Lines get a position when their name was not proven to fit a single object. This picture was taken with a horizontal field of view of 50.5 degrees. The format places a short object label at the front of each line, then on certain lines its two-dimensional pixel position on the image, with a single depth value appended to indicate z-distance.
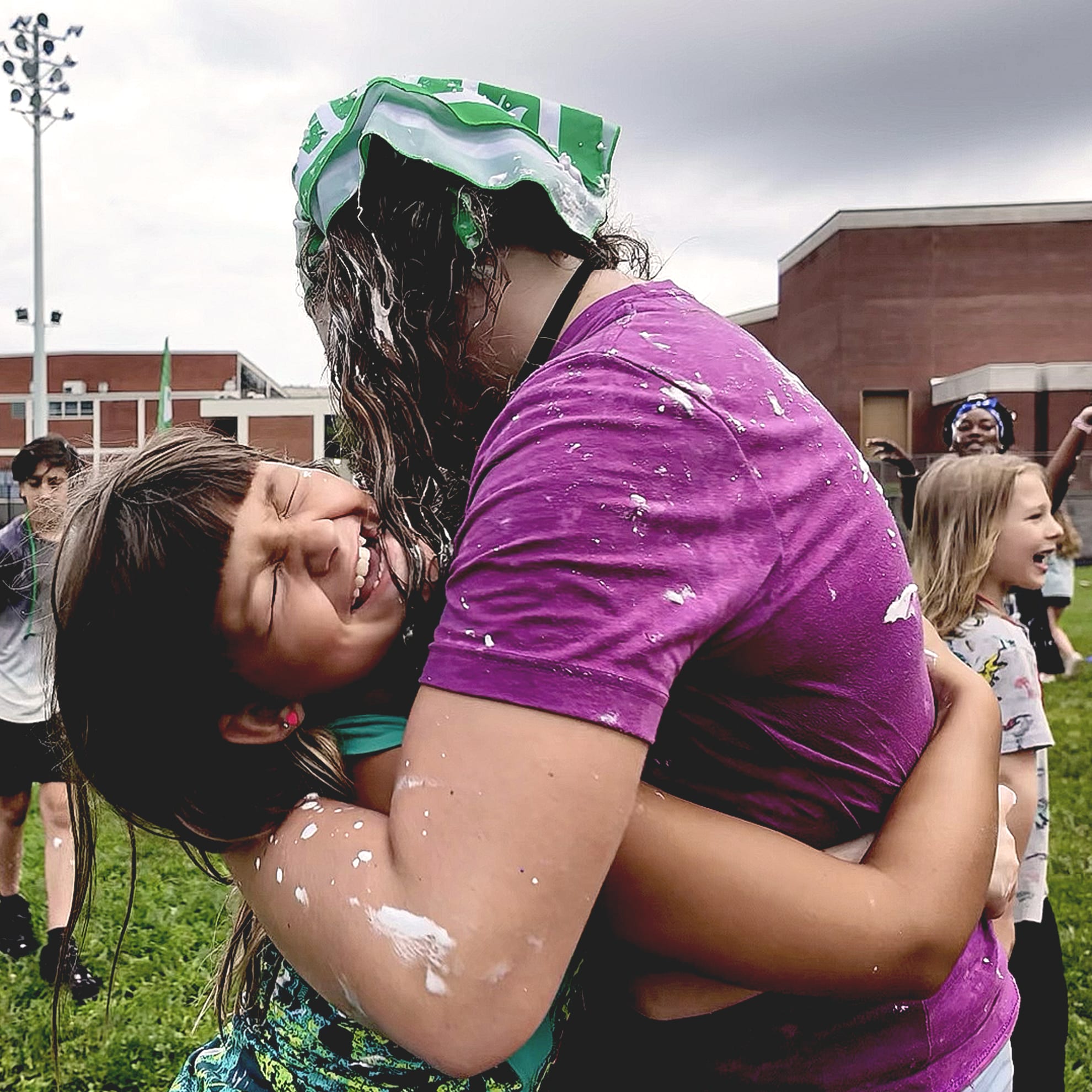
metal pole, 25.25
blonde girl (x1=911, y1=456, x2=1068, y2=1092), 3.04
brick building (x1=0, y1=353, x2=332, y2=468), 49.69
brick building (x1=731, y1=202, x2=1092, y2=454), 36.84
